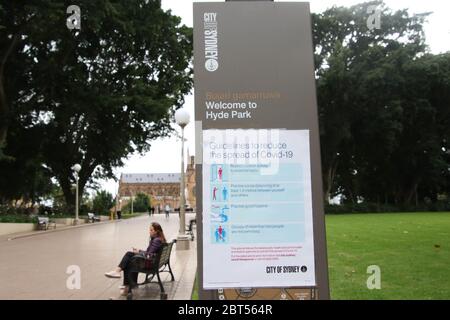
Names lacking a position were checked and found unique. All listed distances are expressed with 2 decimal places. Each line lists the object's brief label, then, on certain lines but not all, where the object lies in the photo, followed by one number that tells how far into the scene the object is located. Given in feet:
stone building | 470.80
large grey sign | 17.16
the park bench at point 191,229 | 77.95
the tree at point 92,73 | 104.06
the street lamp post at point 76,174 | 131.27
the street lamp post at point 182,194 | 60.76
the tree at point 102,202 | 198.84
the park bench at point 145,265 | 31.08
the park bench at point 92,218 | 154.94
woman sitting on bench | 31.68
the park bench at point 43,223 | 105.40
